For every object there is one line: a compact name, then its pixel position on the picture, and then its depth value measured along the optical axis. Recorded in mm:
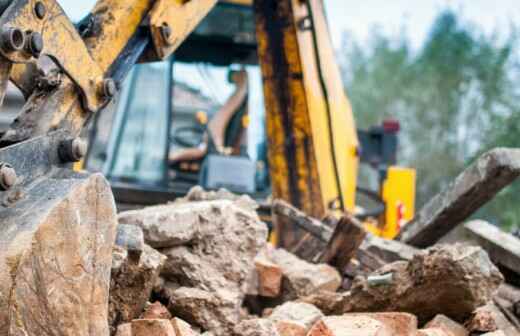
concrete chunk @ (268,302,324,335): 2096
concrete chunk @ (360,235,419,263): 2873
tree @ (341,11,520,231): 22406
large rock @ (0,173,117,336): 1420
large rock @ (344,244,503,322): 2092
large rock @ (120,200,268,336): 2078
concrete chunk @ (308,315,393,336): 1842
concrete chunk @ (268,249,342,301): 2637
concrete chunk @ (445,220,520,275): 2629
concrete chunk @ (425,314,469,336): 2049
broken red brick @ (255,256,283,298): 2705
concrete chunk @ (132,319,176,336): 1770
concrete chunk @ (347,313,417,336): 2008
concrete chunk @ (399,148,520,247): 2617
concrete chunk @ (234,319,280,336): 1892
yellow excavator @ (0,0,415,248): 1768
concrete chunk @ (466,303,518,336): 2098
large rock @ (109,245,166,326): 1881
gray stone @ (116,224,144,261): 1849
